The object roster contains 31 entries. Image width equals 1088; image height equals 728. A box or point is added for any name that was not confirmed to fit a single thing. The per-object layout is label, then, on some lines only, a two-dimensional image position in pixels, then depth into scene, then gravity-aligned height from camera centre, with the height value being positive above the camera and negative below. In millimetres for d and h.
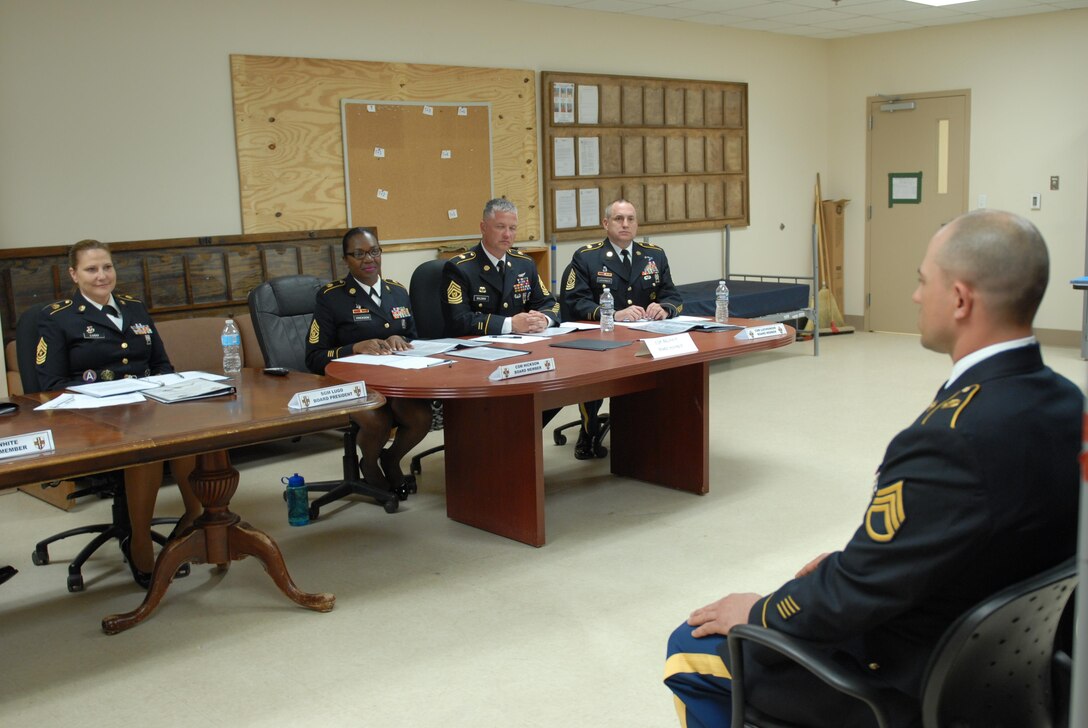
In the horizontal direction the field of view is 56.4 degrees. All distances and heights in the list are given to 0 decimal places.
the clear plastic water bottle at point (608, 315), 4723 -427
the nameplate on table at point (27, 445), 2553 -515
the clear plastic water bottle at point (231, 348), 4164 -495
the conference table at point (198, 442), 2625 -545
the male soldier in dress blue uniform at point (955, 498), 1430 -405
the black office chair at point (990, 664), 1388 -664
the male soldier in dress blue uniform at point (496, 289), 4766 -304
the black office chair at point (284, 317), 5168 -430
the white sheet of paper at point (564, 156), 7500 +501
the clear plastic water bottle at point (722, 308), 4816 -422
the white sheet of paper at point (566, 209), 7578 +111
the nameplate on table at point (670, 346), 3896 -487
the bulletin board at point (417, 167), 6438 +401
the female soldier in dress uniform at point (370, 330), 4430 -436
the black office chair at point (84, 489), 3637 -970
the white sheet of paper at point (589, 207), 7762 +123
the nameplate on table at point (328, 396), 3010 -496
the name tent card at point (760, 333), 4250 -485
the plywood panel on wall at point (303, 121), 5965 +665
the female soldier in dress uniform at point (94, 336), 3832 -373
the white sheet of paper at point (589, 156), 7711 +508
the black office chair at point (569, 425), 5227 -1054
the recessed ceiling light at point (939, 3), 7641 +1570
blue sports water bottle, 4258 -1134
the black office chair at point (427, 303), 5242 -384
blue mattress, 7336 -602
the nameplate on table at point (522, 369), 3477 -502
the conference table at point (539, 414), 3575 -790
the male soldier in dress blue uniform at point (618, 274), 5340 -274
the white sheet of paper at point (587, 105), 7652 +888
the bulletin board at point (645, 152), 7555 +555
